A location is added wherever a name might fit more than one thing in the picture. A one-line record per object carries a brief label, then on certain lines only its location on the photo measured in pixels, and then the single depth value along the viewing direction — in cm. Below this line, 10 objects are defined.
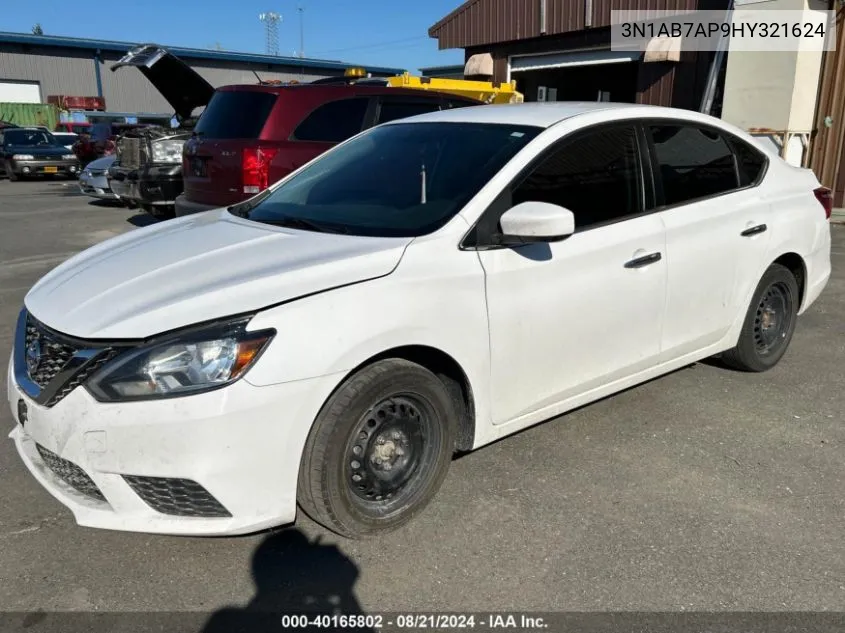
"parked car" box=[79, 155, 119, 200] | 1357
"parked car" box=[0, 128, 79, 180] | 2011
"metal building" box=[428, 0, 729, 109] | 1256
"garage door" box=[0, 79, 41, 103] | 4291
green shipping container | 3847
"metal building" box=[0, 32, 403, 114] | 4319
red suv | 647
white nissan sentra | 243
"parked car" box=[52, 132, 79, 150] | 2361
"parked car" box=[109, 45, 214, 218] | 1003
